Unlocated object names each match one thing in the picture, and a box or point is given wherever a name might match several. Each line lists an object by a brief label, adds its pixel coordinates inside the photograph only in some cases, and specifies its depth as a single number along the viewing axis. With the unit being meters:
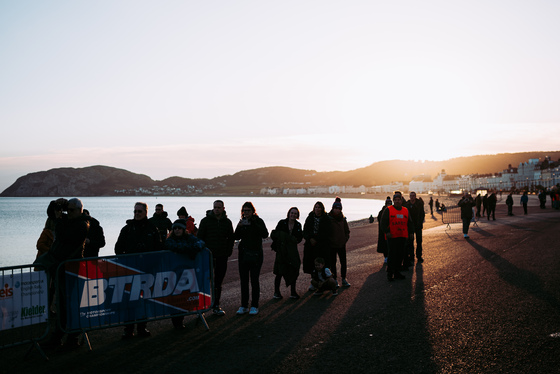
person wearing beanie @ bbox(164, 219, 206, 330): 6.51
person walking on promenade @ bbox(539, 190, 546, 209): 40.97
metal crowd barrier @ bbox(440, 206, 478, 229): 29.34
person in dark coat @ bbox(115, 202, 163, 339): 6.51
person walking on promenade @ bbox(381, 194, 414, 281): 9.94
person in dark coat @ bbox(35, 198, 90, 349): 5.84
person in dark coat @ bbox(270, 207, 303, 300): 8.41
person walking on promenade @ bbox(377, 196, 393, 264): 11.58
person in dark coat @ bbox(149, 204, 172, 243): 10.52
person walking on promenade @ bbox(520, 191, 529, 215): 33.12
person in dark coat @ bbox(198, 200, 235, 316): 7.48
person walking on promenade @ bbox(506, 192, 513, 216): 32.00
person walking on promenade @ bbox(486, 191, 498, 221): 28.67
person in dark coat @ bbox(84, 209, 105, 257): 6.54
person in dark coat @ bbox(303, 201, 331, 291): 9.13
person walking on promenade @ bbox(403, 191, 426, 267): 12.69
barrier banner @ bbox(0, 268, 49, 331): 5.43
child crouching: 8.67
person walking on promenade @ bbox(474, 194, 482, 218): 29.61
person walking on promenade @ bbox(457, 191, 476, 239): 17.90
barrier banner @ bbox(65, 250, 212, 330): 5.91
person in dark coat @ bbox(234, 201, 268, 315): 7.54
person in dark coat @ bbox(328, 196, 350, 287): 9.45
